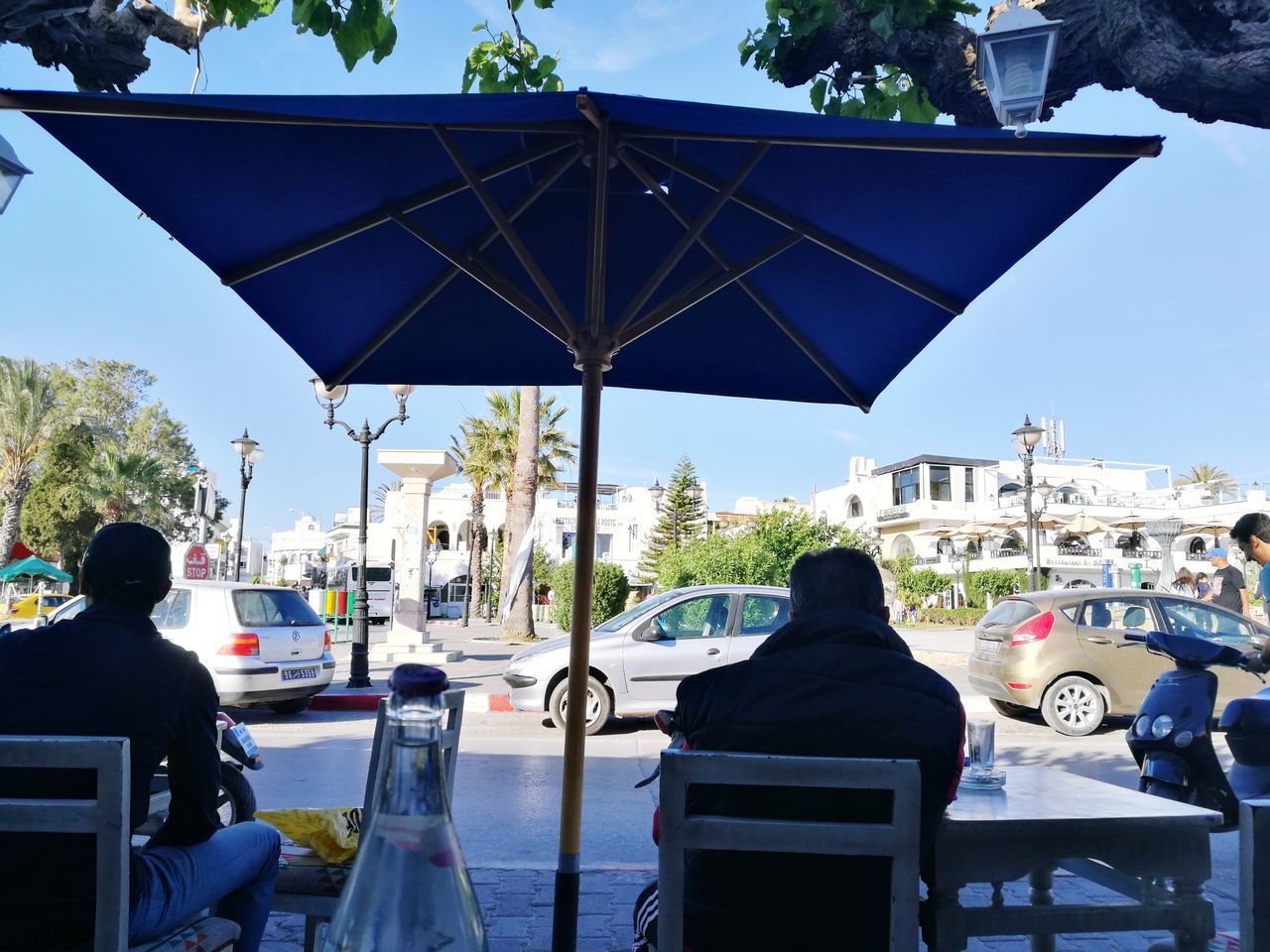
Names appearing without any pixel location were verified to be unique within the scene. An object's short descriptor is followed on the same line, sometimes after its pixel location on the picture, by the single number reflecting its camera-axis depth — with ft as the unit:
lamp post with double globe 45.91
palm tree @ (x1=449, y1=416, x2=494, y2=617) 133.59
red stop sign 55.62
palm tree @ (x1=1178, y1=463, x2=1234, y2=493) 254.47
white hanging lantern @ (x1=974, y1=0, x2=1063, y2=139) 15.40
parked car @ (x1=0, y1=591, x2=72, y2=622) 98.71
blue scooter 13.41
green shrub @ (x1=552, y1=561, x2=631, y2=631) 67.67
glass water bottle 2.64
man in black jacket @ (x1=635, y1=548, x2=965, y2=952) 6.64
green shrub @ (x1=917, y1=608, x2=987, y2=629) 133.08
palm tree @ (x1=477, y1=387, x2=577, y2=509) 125.90
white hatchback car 34.86
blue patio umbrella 8.68
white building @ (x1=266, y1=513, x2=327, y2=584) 339.05
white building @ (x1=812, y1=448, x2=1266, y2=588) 173.37
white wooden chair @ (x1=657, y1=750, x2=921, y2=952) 5.90
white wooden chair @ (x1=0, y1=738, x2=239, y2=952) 6.29
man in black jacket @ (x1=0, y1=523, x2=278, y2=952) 6.76
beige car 34.42
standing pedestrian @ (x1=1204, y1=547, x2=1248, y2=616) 40.88
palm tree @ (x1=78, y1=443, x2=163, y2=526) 146.92
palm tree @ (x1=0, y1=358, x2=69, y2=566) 143.43
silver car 33.50
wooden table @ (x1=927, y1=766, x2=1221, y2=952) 7.80
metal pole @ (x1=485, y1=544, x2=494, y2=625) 142.31
